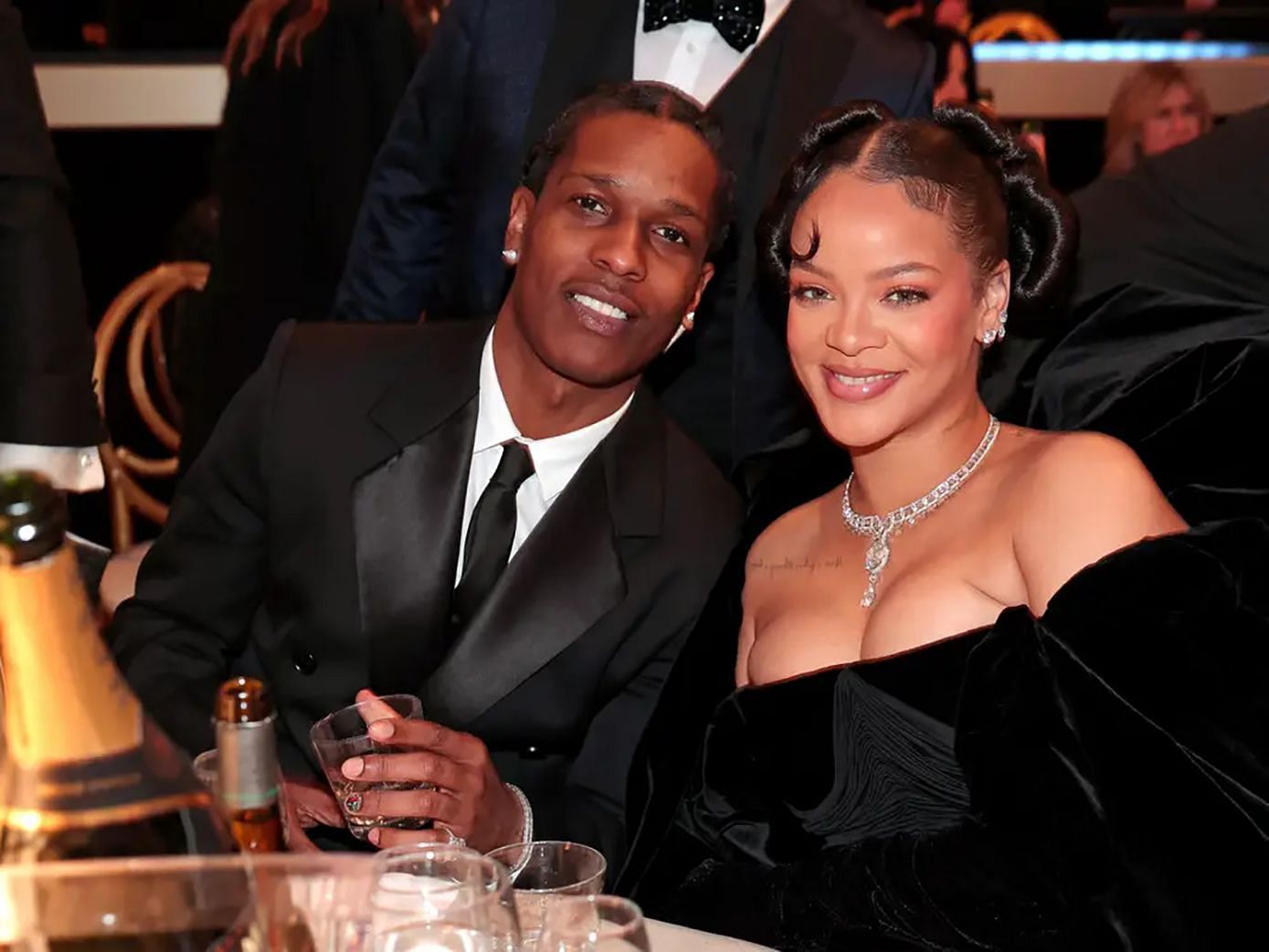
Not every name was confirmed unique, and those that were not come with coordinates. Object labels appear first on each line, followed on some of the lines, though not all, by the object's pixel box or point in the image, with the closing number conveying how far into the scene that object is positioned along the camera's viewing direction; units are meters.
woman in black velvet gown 1.64
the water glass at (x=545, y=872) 1.27
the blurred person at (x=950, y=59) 4.15
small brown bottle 1.01
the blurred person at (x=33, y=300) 2.18
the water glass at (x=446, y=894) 0.98
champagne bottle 0.85
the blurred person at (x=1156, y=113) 4.84
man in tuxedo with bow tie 2.54
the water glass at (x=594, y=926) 1.07
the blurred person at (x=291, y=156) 3.33
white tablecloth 1.41
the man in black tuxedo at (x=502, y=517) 2.09
